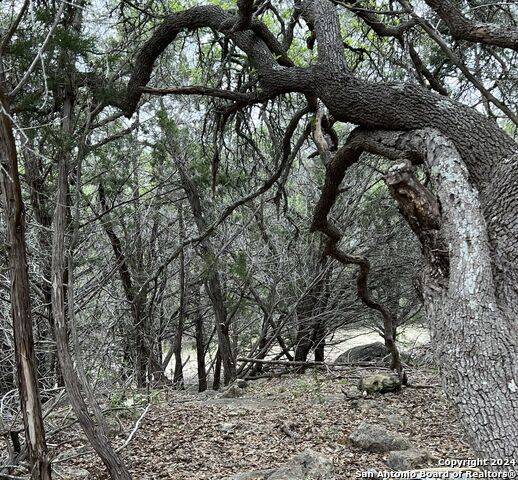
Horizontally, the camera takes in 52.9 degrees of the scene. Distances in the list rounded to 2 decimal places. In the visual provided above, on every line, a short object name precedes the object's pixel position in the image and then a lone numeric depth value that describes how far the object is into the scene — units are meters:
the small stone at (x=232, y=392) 6.51
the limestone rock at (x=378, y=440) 3.96
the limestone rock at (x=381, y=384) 5.85
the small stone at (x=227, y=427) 4.88
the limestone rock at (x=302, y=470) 3.30
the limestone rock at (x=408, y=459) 3.44
